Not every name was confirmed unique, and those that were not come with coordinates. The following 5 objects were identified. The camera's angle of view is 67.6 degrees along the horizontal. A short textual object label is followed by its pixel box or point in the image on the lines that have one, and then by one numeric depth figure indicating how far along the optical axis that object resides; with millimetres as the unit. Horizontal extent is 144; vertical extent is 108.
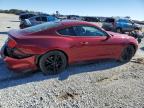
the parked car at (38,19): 7848
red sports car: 2735
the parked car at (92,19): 24134
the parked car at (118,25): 9112
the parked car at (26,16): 12775
